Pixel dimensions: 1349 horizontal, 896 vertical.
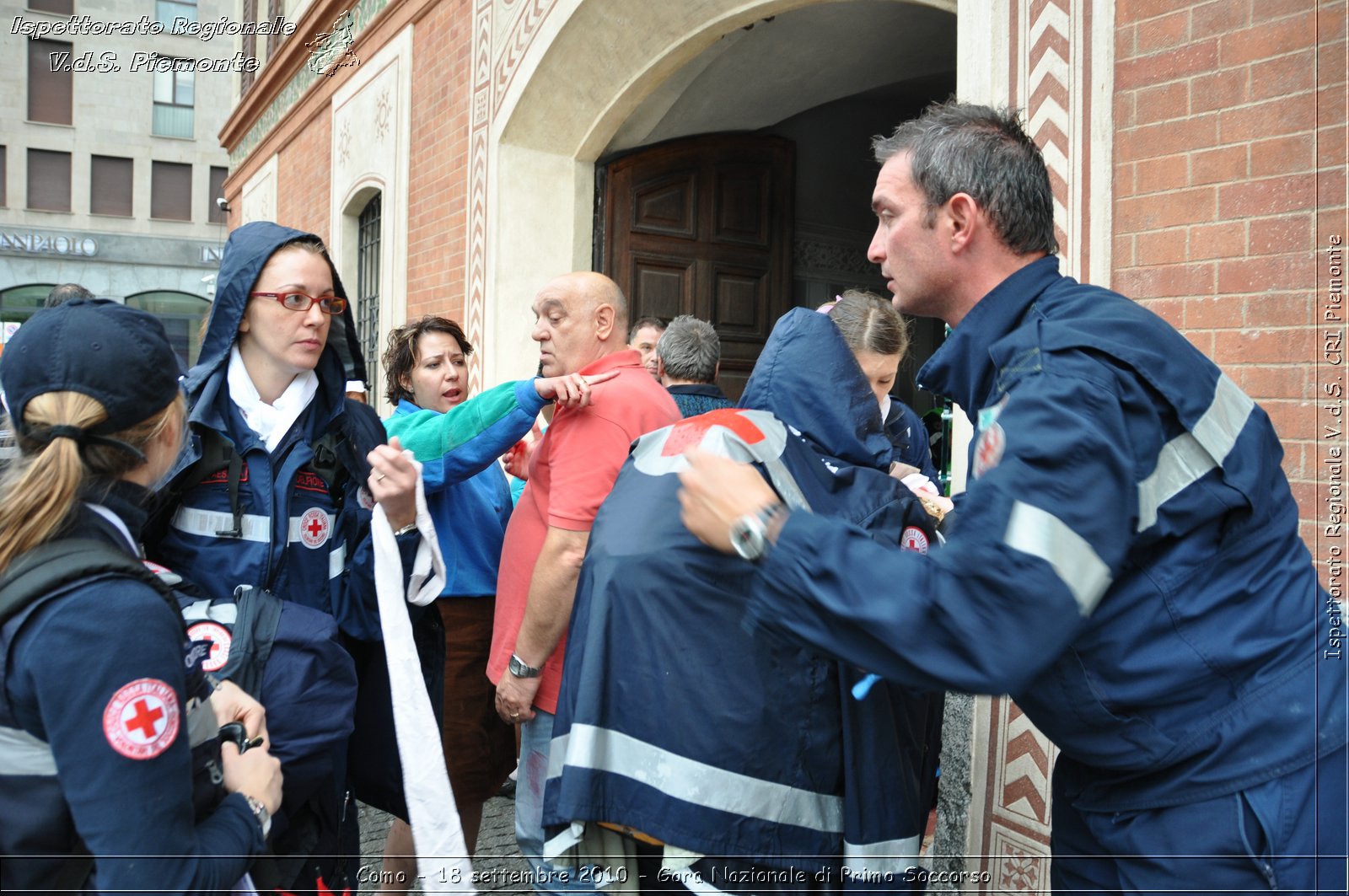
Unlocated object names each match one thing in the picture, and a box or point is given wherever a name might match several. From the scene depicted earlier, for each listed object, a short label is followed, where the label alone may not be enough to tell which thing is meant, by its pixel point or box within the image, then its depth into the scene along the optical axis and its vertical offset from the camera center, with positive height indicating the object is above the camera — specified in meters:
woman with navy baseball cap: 1.21 -0.30
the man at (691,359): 4.32 +0.41
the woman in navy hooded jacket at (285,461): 2.03 -0.05
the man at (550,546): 2.39 -0.27
